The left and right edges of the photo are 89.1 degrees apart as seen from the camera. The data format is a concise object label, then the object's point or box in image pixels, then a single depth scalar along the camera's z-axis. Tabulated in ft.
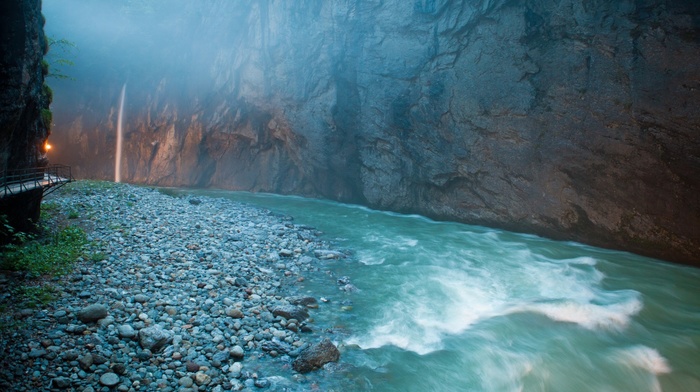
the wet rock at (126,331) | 16.28
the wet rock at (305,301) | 23.31
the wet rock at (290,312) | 21.11
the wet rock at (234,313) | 20.11
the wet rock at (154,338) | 15.96
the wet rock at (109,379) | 13.44
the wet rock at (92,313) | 16.72
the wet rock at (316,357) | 16.78
